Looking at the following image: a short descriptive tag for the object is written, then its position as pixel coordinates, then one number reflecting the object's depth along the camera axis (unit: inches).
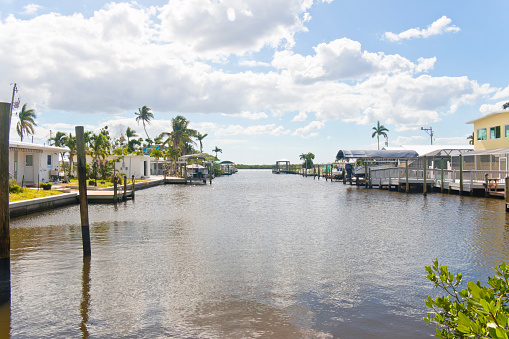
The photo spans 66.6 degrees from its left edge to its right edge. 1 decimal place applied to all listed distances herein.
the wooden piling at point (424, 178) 1456.7
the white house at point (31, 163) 1221.1
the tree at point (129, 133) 3376.0
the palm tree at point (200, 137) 4576.8
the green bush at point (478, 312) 119.0
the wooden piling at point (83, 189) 505.0
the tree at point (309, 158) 5441.4
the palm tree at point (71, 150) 1701.5
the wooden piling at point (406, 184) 1640.9
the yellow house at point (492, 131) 1467.8
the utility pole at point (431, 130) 3159.5
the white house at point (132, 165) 2209.9
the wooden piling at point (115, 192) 1182.0
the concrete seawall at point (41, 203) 832.3
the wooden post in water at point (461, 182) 1361.1
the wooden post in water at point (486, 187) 1246.2
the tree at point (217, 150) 5944.9
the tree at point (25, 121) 2491.4
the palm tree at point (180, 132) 3255.4
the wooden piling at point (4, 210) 339.0
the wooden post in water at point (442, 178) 1524.4
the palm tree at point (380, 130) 4183.1
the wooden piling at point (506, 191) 867.4
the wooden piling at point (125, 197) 1264.8
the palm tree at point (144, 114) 3708.2
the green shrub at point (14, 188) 975.6
